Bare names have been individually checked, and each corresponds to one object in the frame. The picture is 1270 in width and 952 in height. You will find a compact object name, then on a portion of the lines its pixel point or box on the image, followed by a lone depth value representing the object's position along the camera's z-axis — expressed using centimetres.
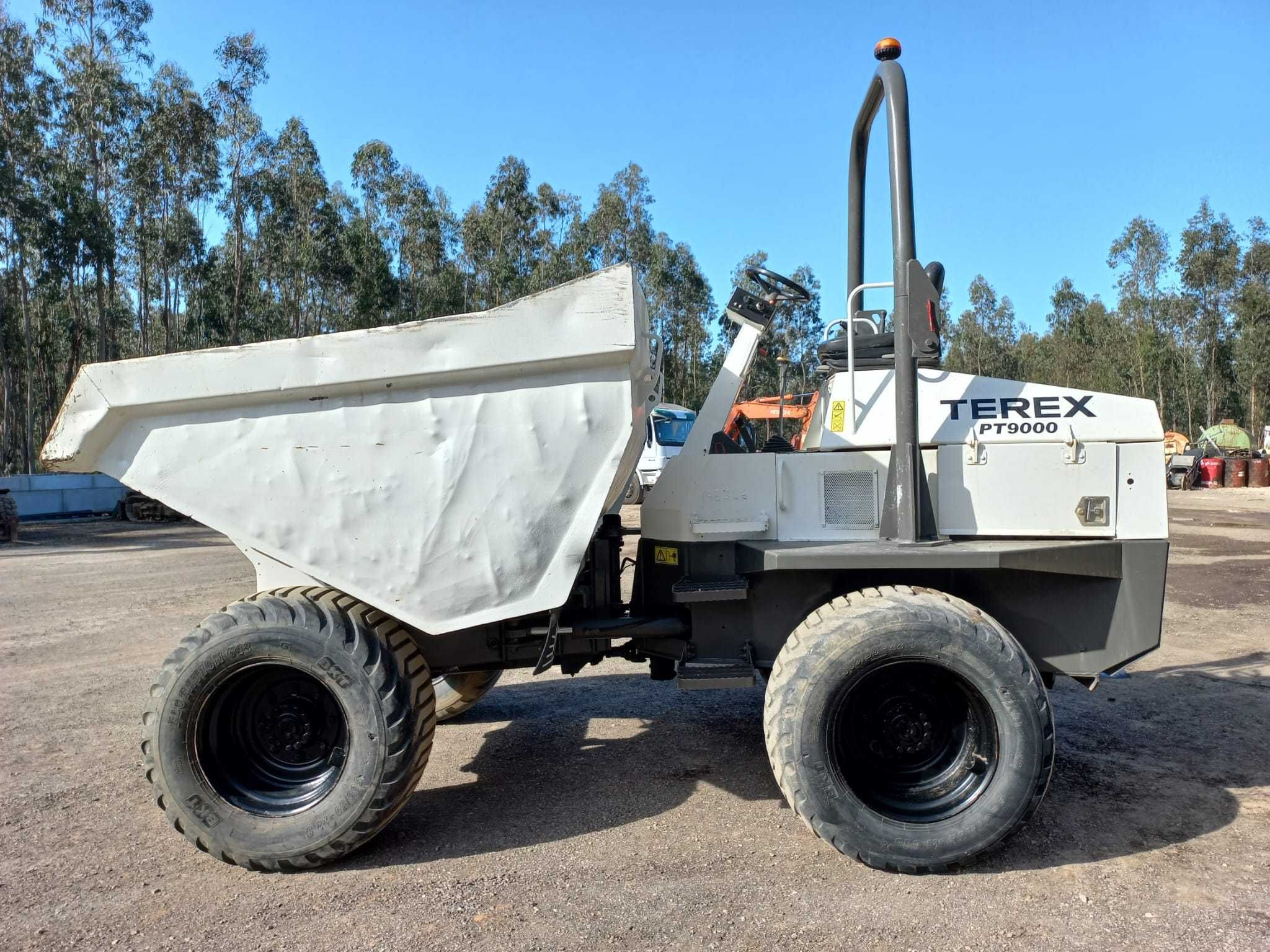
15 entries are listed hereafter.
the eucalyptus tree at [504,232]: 4247
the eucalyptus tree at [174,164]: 3481
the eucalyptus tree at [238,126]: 3600
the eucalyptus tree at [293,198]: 3784
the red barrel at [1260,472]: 3130
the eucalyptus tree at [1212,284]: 4853
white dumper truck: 351
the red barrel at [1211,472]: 3206
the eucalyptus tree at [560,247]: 3994
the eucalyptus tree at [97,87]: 3359
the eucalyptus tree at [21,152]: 2958
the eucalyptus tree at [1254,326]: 4603
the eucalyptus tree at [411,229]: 4181
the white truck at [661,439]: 1972
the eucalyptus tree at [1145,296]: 4925
